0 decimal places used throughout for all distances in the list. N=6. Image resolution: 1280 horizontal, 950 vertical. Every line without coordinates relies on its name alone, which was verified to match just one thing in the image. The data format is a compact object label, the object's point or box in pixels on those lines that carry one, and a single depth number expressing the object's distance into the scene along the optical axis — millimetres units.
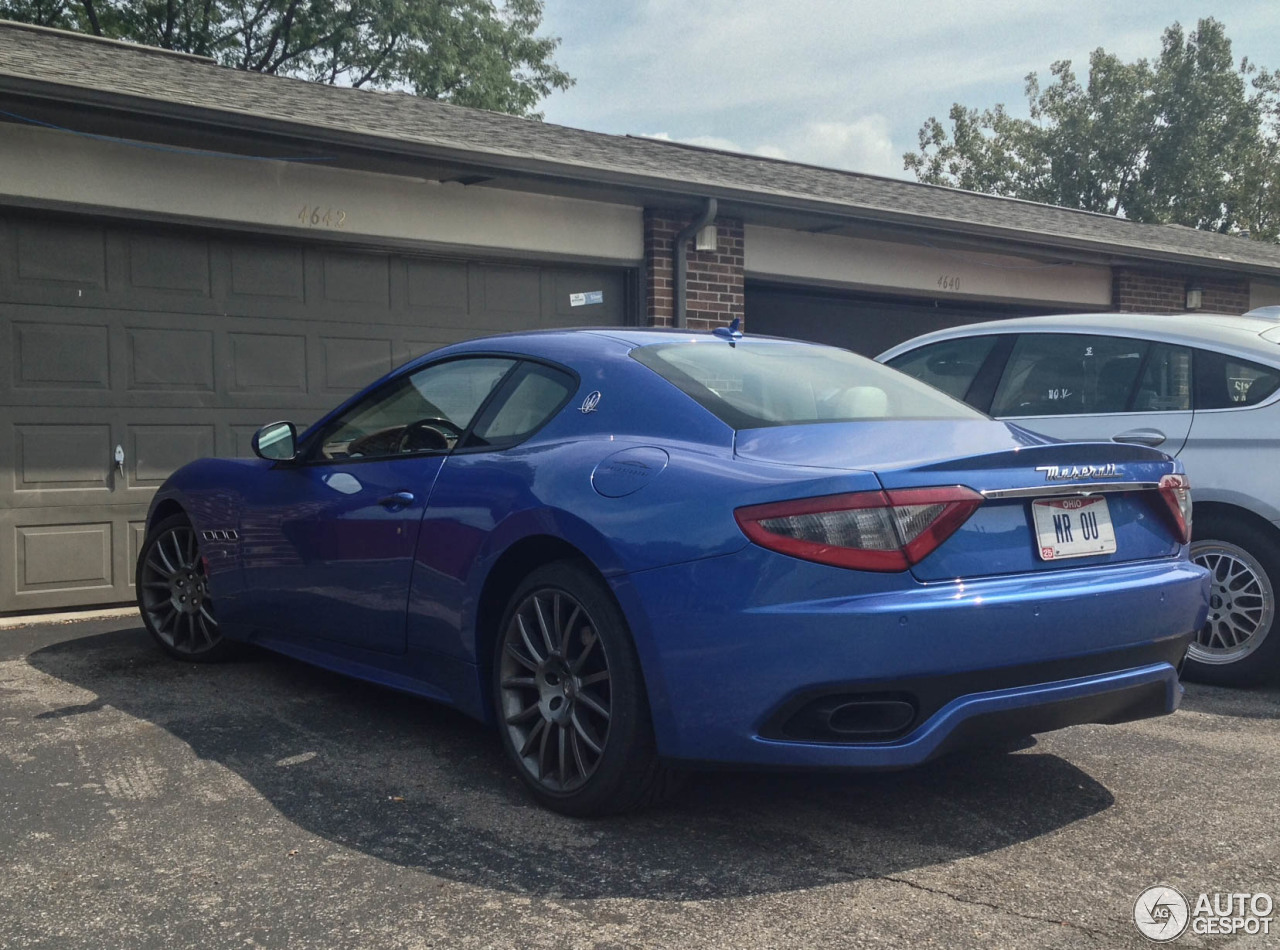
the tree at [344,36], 24406
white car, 5254
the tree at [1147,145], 38938
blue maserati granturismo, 3045
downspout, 9938
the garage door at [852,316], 11406
